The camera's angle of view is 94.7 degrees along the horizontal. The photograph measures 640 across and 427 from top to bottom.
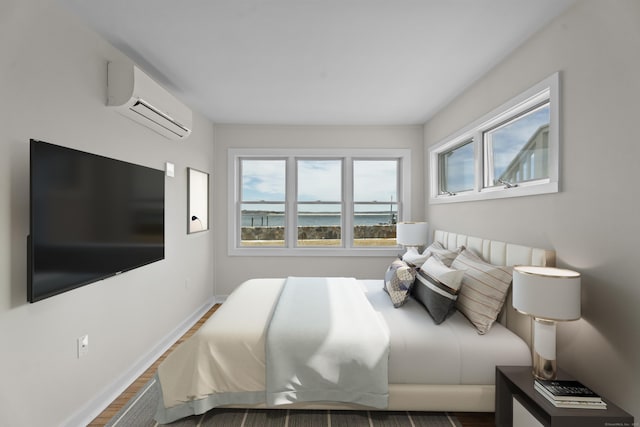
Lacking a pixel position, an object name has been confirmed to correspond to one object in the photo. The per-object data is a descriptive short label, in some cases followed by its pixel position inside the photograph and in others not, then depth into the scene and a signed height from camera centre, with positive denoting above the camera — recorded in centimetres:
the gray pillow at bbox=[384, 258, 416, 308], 246 -59
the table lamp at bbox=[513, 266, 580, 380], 153 -46
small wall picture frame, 358 +17
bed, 184 -97
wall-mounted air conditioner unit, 219 +93
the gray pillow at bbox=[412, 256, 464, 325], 214 -57
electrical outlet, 195 -88
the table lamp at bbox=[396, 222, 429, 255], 375 -25
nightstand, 136 -95
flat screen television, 154 -3
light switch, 305 +47
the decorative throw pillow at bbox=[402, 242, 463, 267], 279 -41
